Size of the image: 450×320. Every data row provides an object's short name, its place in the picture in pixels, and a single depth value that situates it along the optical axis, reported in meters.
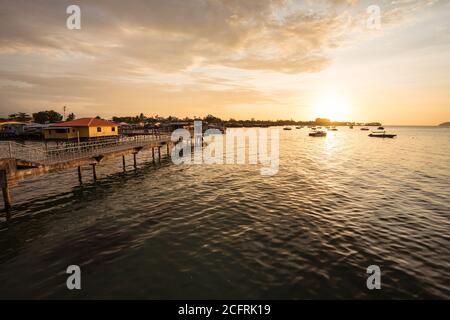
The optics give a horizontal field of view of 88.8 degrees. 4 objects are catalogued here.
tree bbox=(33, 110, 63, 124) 132.89
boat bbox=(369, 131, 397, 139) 103.62
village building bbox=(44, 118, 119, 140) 37.67
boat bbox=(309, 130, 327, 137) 114.75
